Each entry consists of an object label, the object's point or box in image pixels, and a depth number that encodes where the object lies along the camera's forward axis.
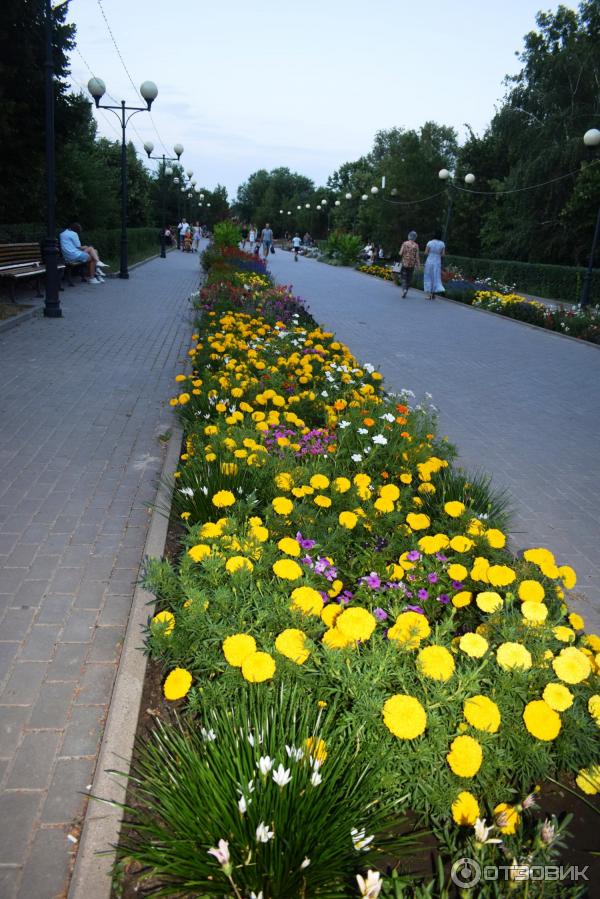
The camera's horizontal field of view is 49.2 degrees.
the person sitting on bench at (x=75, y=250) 15.94
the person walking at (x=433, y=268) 18.44
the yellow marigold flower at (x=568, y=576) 2.58
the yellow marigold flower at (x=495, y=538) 2.85
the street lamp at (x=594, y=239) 15.29
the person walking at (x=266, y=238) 34.19
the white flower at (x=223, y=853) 1.39
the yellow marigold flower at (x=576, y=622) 2.39
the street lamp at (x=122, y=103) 15.22
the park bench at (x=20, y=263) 12.23
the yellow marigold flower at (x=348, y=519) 3.01
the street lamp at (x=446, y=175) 23.04
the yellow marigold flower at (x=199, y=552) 2.61
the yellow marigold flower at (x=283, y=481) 3.44
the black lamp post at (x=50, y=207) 10.46
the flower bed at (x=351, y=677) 1.69
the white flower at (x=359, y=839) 1.63
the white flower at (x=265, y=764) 1.66
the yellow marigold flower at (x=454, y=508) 3.15
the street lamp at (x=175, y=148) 25.84
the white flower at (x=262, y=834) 1.47
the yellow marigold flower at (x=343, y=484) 3.38
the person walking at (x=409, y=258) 19.56
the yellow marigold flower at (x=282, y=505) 3.02
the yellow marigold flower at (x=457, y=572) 2.64
